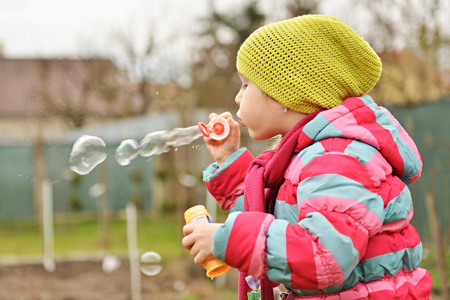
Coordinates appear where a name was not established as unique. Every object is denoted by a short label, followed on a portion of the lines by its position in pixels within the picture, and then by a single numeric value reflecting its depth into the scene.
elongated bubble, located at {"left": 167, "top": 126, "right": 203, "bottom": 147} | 2.22
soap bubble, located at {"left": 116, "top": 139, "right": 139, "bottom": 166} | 2.47
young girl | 1.41
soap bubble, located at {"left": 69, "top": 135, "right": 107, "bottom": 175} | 2.58
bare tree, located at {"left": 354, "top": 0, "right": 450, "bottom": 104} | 6.48
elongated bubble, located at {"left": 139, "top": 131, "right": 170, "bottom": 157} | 2.36
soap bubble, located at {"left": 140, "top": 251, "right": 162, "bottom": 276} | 2.88
